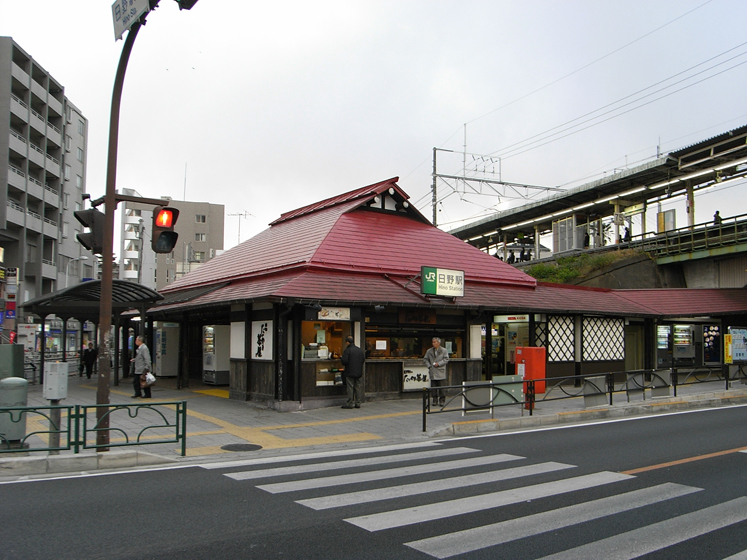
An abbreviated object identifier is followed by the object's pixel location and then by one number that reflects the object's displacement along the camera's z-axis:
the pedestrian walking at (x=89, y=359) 28.17
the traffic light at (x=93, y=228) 9.35
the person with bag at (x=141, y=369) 17.25
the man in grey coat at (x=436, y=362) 15.26
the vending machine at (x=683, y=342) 24.73
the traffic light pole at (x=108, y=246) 9.45
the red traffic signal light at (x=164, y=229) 9.57
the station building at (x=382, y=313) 16.11
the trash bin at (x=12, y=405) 9.05
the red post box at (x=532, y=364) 14.77
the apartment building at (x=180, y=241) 73.69
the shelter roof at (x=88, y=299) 18.64
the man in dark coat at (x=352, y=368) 15.29
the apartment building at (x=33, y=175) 44.78
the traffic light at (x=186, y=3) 8.18
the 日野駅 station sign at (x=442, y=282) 17.05
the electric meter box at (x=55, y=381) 9.02
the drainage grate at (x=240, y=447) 10.50
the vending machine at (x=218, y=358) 21.36
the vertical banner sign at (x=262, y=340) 16.27
